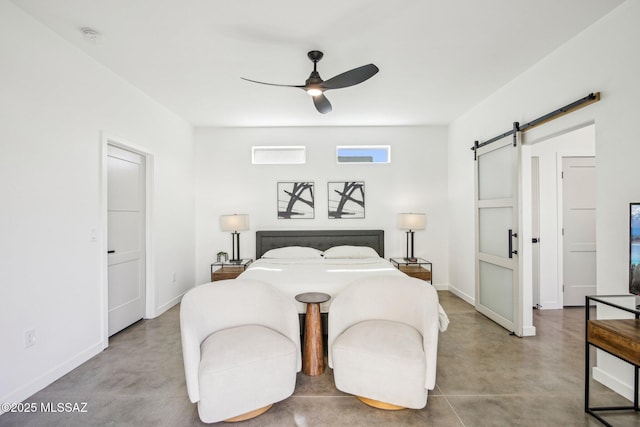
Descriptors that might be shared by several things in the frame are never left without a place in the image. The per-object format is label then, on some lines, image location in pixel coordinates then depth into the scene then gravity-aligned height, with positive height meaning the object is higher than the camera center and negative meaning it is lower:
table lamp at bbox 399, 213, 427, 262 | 4.83 -0.12
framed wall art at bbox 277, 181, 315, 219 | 5.25 +0.23
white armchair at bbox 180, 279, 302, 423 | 1.92 -0.88
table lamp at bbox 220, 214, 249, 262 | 4.79 -0.14
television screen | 1.96 -0.23
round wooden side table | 2.60 -1.05
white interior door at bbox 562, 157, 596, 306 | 4.41 -0.41
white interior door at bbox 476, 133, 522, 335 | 3.46 -0.24
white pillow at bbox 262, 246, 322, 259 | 4.60 -0.57
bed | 3.16 -0.64
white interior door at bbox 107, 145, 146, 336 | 3.42 -0.26
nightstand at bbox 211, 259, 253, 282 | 4.46 -0.81
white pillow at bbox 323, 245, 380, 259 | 4.57 -0.56
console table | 1.73 -0.73
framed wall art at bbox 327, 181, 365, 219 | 5.26 +0.21
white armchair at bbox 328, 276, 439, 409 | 2.04 -0.89
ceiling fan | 2.50 +1.11
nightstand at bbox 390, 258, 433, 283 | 4.48 -0.81
